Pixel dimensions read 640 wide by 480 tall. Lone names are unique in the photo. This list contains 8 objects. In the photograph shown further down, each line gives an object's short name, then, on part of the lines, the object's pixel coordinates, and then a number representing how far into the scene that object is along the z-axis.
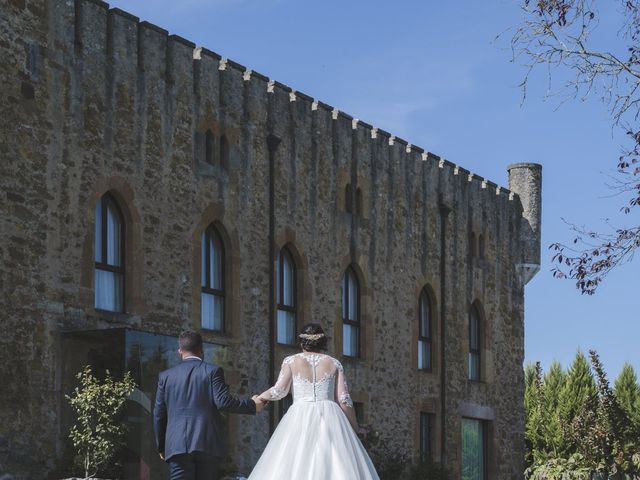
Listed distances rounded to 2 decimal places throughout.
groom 11.10
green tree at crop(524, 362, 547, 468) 44.28
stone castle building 19.92
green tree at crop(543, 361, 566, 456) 43.28
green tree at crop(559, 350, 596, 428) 45.16
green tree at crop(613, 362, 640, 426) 47.09
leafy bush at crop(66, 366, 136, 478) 19.34
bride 11.87
